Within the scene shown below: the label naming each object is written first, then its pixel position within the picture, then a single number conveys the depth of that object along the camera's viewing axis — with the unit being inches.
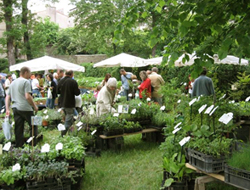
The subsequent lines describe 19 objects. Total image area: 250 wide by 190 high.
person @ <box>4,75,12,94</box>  533.6
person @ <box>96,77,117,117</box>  254.3
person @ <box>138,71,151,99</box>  349.1
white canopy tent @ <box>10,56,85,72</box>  433.4
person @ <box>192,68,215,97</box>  271.6
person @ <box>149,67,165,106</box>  363.6
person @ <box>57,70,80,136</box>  264.4
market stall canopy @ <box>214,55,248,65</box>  388.2
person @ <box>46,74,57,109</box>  400.8
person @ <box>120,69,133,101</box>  450.3
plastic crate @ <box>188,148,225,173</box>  135.9
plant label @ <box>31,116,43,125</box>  184.9
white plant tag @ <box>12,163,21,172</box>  152.4
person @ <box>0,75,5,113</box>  458.0
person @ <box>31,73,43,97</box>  524.4
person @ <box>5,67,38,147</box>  223.0
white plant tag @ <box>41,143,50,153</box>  159.4
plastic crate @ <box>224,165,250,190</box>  119.1
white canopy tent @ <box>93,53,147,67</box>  487.4
